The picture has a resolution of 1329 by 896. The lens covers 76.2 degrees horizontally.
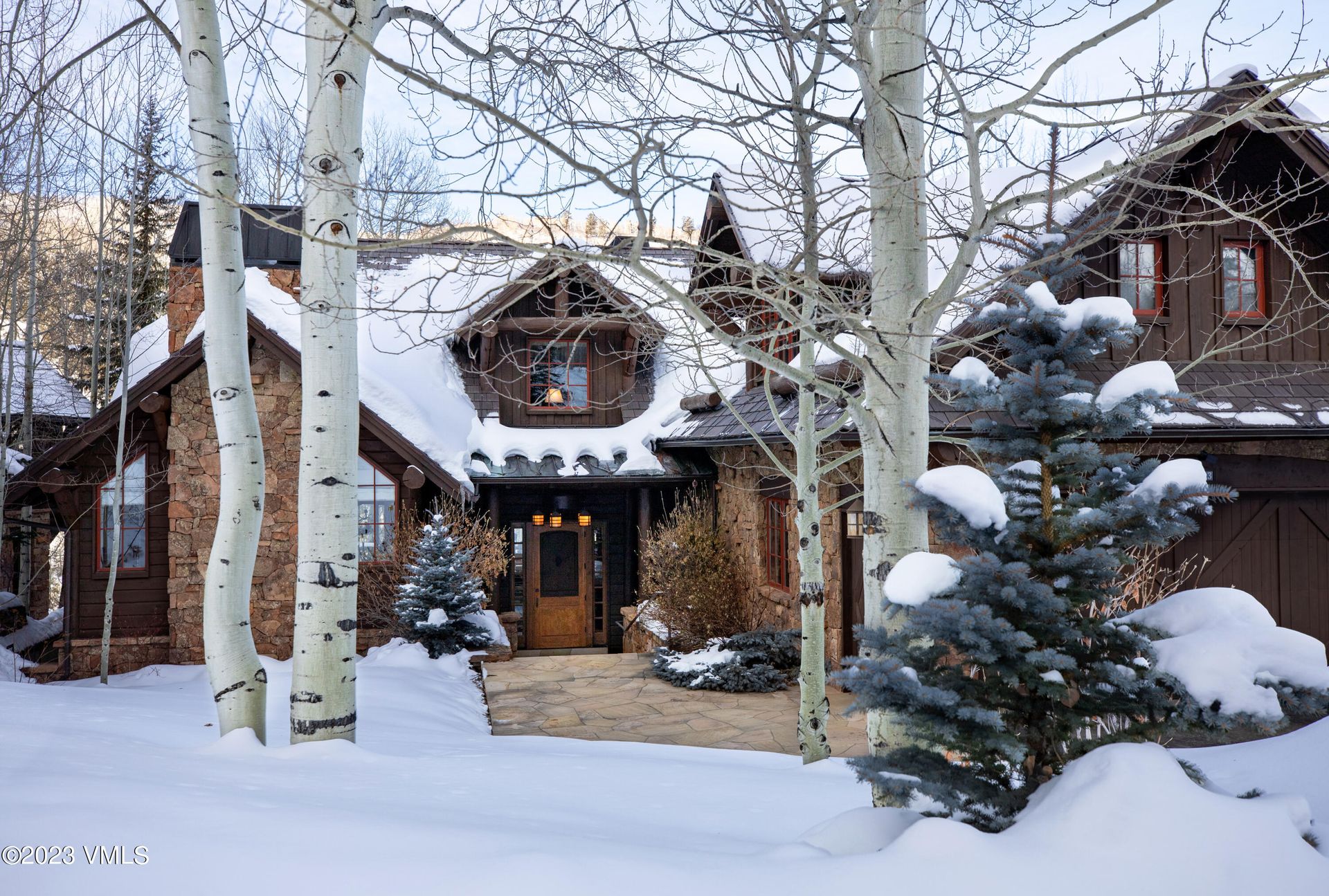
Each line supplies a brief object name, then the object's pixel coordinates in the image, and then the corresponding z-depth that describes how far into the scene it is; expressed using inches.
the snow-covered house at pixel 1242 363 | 353.4
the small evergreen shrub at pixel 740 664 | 365.7
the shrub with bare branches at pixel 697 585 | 421.7
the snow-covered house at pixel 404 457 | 418.9
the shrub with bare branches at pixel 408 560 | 433.7
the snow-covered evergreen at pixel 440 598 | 400.2
